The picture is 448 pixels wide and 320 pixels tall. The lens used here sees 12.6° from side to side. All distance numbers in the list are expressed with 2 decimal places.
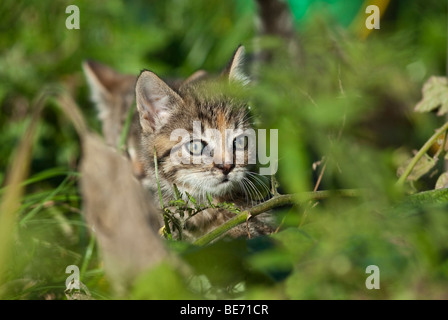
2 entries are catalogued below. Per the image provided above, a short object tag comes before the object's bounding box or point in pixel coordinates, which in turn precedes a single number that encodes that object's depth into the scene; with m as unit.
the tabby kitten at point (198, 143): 1.20
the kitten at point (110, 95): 1.47
